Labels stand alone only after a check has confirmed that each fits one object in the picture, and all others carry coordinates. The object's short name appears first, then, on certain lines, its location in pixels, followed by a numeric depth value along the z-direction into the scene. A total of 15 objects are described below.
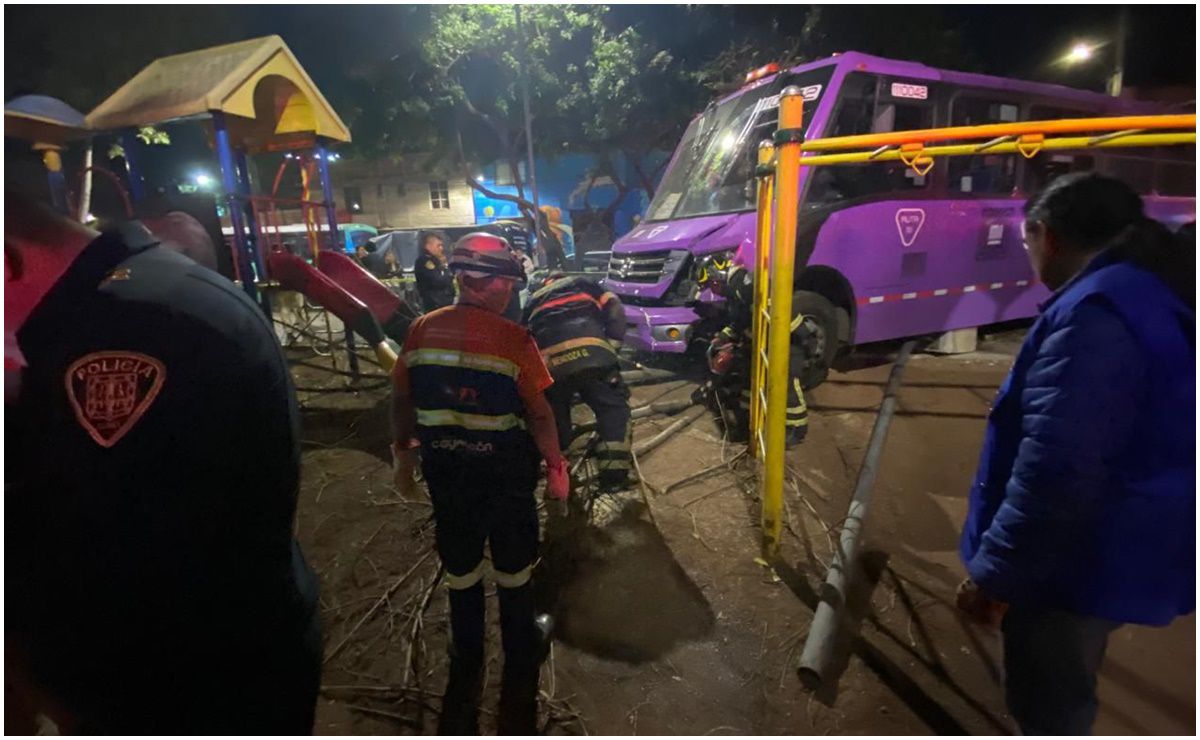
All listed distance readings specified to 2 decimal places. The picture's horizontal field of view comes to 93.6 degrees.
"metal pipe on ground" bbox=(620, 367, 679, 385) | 6.20
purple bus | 5.46
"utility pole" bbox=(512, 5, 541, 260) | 14.81
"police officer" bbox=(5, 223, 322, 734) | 0.96
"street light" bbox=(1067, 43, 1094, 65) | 13.84
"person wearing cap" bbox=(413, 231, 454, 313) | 6.61
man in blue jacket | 1.34
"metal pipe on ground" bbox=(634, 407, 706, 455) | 4.64
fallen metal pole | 2.33
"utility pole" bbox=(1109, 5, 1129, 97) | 12.62
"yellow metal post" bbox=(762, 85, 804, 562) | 2.62
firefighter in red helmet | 2.27
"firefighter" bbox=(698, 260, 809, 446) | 4.39
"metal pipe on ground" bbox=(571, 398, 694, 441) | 5.24
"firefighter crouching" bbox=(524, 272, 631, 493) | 3.46
